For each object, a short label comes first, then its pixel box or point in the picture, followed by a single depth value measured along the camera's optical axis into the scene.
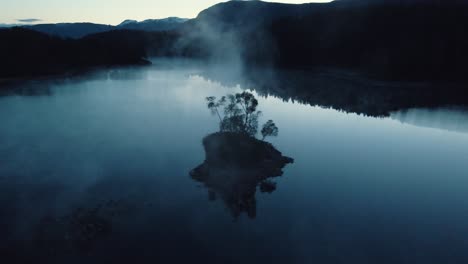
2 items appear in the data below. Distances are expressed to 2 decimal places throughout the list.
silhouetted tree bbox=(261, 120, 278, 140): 62.47
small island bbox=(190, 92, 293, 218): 49.19
